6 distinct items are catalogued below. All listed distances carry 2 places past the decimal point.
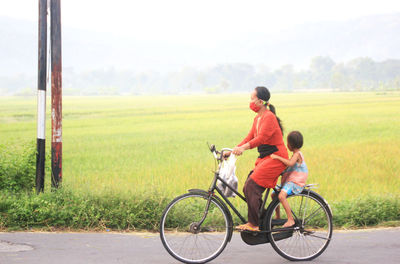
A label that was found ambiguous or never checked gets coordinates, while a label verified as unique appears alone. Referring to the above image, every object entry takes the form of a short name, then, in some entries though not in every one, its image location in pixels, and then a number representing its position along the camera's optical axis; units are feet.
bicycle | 37.78
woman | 38.17
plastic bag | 38.63
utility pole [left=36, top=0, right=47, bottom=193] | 53.78
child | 38.63
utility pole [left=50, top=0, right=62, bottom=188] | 54.19
